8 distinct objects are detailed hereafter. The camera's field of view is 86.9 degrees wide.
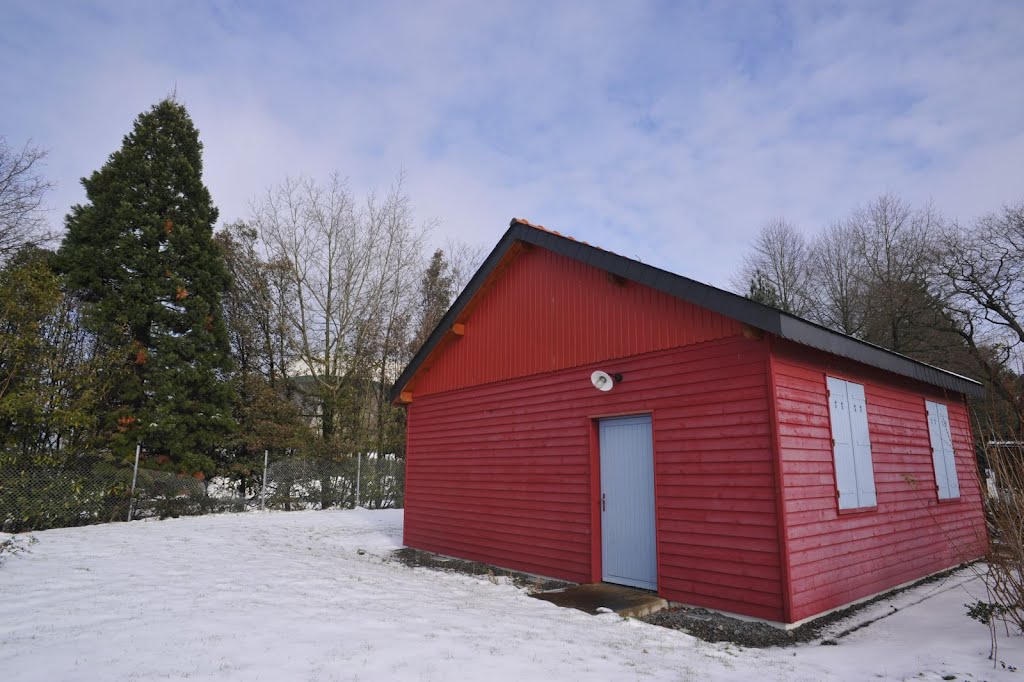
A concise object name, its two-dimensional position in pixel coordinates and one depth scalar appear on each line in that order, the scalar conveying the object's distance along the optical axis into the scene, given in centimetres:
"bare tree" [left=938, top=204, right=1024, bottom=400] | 1986
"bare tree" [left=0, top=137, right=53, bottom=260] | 1631
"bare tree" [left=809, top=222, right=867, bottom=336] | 2398
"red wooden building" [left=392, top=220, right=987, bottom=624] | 562
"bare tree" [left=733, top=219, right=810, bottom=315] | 2625
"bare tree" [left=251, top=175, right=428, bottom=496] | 2034
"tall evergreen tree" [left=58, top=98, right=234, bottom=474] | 1552
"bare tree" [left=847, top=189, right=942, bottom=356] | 2084
